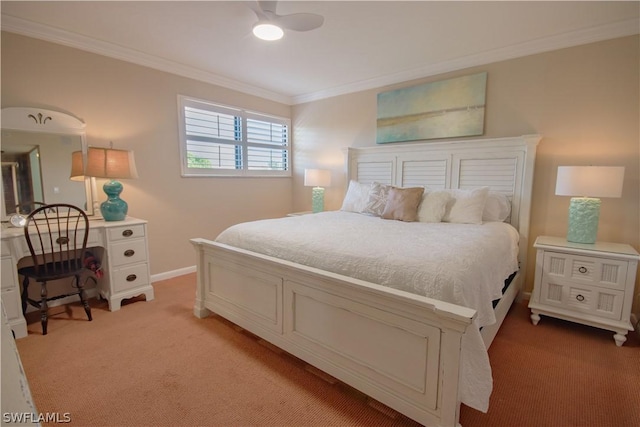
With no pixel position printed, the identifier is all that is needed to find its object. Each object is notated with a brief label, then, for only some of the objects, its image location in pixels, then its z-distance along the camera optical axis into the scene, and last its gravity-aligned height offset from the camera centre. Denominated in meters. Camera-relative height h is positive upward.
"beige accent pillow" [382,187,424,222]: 2.82 -0.20
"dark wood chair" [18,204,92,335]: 2.31 -0.54
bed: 1.37 -0.62
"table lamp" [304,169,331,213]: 4.09 -0.01
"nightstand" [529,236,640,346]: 2.17 -0.75
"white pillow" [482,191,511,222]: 2.91 -0.25
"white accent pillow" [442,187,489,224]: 2.70 -0.21
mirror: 2.49 +0.17
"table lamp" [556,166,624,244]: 2.22 -0.05
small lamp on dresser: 2.71 +0.08
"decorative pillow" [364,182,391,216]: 3.04 -0.18
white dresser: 2.61 -0.69
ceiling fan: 2.02 +1.10
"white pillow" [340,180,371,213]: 3.34 -0.18
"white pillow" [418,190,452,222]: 2.78 -0.22
